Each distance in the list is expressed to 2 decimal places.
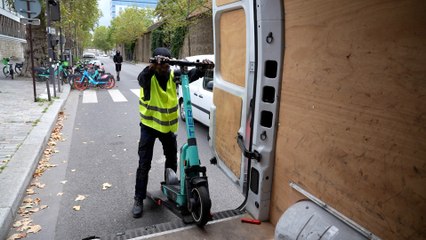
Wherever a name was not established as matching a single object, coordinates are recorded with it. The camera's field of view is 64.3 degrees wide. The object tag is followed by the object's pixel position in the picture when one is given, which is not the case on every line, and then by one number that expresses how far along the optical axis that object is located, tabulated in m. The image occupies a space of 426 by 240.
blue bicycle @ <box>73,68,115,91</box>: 15.50
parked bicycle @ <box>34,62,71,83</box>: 16.47
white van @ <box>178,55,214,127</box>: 7.34
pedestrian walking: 20.31
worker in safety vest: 3.53
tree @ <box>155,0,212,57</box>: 22.68
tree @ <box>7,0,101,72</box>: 16.03
